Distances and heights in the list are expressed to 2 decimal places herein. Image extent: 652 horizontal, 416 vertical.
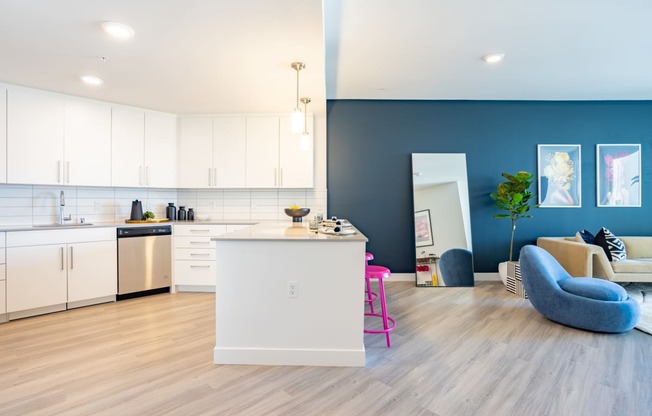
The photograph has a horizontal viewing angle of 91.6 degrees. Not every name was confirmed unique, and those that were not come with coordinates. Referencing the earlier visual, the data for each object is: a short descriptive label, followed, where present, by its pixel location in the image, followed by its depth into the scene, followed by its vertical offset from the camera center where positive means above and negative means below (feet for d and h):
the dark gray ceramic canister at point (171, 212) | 14.75 -0.08
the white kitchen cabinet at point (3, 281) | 9.87 -2.19
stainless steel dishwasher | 12.30 -2.02
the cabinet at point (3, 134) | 10.57 +2.58
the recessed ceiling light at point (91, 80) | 10.31 +4.35
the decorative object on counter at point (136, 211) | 13.47 -0.03
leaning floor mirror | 14.53 -0.53
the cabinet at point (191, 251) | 13.44 -1.74
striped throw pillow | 12.74 -1.55
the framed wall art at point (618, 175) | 15.06 +1.57
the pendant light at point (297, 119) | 9.07 +2.60
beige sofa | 12.05 -2.21
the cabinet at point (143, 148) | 13.02 +2.69
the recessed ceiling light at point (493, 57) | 10.56 +5.13
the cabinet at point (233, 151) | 14.60 +2.73
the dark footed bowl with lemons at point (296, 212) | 11.34 -0.09
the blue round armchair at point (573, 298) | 8.95 -2.67
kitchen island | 7.31 -2.13
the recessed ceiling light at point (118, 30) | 7.27 +4.27
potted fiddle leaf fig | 13.55 +0.49
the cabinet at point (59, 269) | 10.14 -2.03
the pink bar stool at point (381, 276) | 8.25 -1.77
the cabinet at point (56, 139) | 10.85 +2.63
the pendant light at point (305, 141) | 10.18 +2.24
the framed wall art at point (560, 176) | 15.12 +1.55
